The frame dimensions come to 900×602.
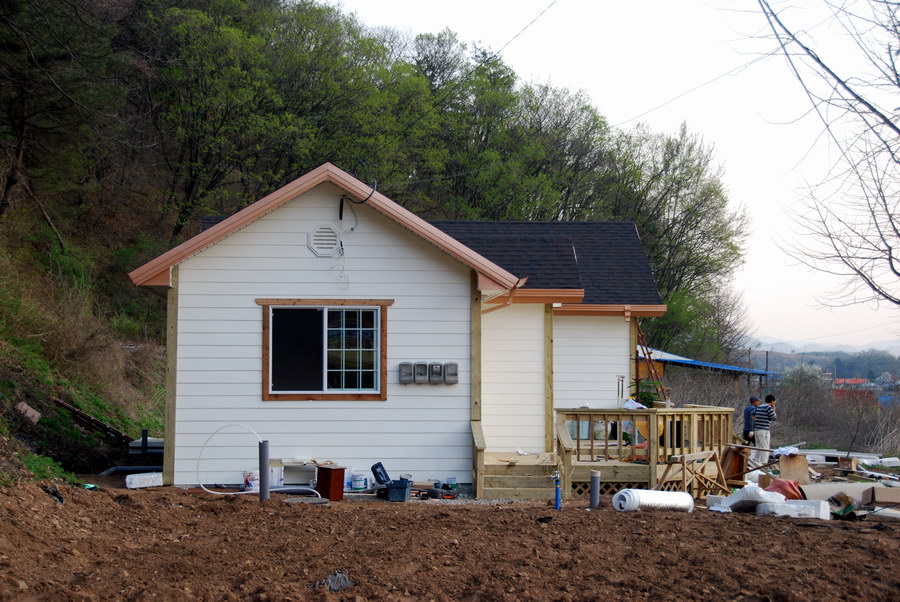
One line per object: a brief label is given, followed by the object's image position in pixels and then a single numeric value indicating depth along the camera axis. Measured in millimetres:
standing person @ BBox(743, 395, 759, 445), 17641
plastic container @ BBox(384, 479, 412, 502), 11070
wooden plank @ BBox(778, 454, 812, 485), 13078
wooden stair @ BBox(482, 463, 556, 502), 11641
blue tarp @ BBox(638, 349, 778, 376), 27203
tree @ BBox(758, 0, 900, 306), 6152
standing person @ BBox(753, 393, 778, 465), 17016
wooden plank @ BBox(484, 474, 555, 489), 11781
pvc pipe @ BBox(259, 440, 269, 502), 9723
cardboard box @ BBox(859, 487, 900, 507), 9719
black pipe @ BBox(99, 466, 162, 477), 12445
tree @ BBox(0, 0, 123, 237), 17088
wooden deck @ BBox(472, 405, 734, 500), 11797
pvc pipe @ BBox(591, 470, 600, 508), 9875
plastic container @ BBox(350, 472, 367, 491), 11656
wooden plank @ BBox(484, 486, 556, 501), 11594
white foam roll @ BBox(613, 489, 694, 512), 9414
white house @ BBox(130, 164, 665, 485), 11719
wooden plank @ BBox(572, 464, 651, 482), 12055
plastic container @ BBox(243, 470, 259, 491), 11375
